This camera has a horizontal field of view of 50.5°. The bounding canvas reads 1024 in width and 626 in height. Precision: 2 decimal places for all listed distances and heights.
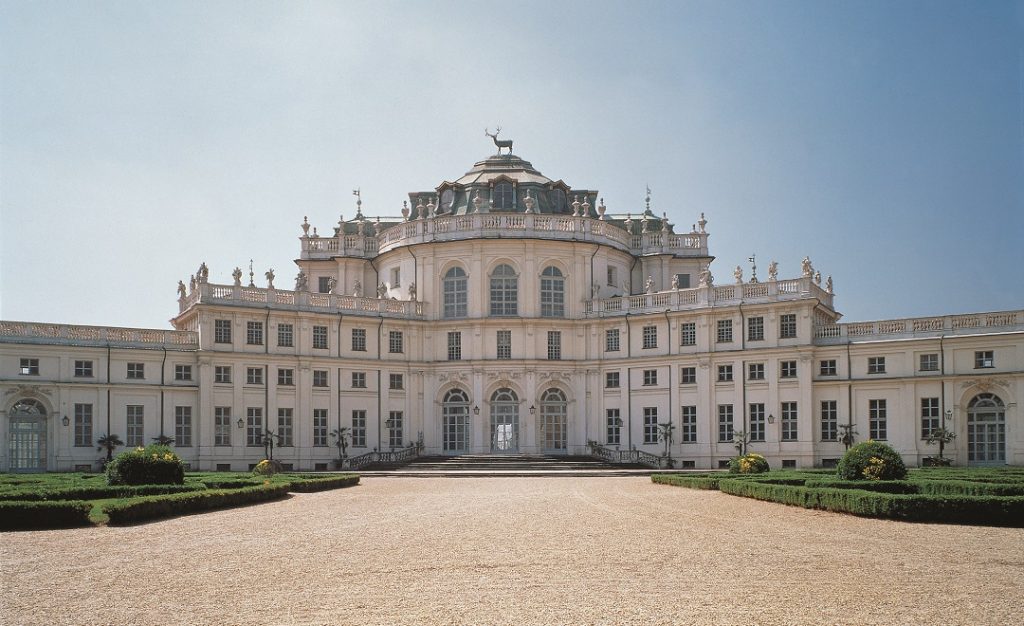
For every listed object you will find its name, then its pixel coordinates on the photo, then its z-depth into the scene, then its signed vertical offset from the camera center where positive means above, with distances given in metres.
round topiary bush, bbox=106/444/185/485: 31.61 -2.86
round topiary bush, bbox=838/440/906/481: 32.03 -2.96
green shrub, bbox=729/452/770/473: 42.16 -3.87
